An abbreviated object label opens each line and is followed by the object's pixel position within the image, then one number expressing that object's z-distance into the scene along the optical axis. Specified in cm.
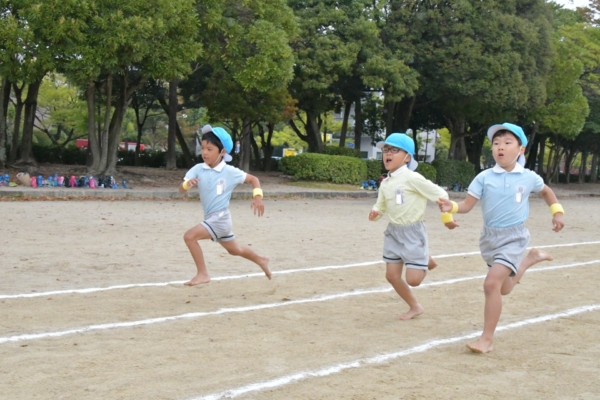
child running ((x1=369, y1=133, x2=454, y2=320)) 661
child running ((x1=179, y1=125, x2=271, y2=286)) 779
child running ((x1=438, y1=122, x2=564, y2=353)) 594
